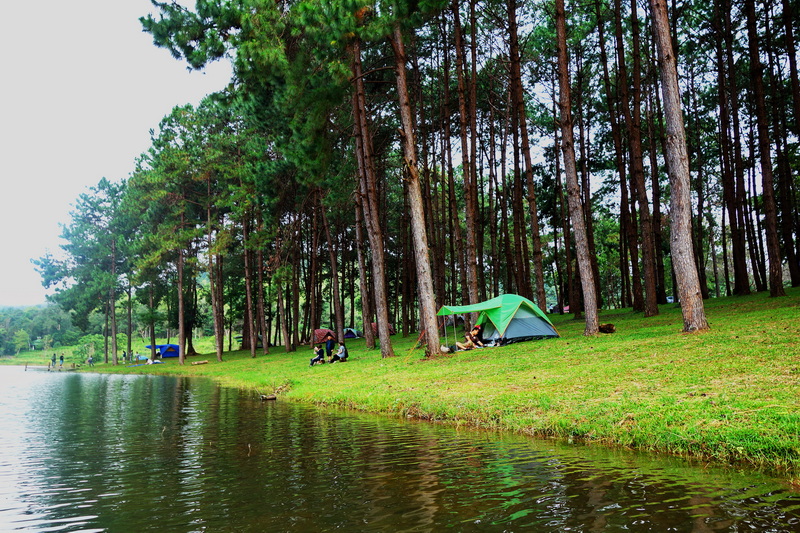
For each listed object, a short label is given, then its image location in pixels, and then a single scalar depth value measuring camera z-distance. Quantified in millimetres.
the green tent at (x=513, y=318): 20234
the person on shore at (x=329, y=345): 23906
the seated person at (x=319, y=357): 23359
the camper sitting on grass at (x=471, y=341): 20344
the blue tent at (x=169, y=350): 56719
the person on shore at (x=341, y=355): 23064
